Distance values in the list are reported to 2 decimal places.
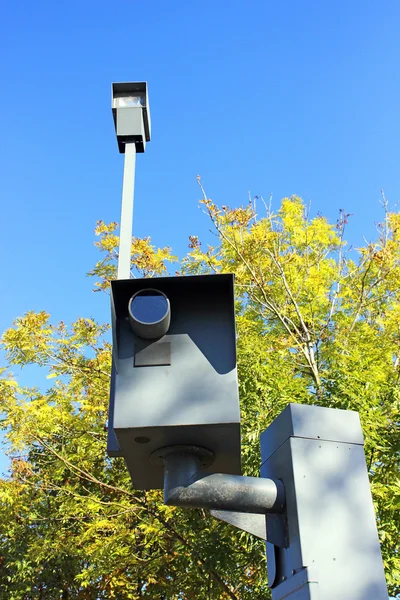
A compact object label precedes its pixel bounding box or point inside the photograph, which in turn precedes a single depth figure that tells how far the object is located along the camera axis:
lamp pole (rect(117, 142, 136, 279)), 1.87
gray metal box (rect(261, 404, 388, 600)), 1.27
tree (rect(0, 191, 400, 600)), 6.28
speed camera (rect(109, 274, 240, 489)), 1.33
